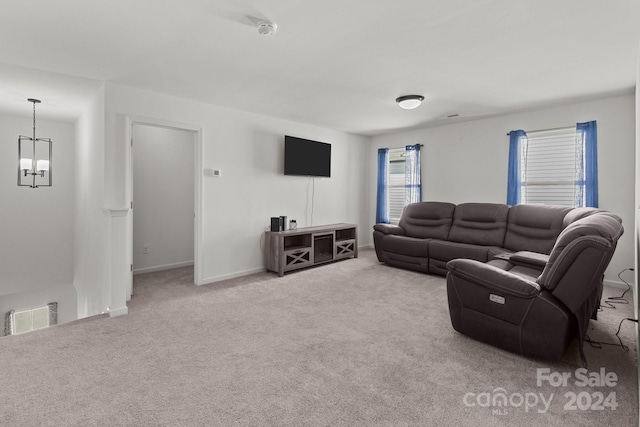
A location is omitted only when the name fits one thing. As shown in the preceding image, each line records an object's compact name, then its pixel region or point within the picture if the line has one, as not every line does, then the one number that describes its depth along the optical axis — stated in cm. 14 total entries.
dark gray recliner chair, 201
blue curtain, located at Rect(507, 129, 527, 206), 468
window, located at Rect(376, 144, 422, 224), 633
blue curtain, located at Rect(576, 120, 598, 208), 407
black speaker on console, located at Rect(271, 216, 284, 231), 474
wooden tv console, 463
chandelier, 481
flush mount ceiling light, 385
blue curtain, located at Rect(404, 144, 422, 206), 592
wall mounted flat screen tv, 511
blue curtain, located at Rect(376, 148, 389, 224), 644
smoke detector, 220
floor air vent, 559
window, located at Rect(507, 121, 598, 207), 411
